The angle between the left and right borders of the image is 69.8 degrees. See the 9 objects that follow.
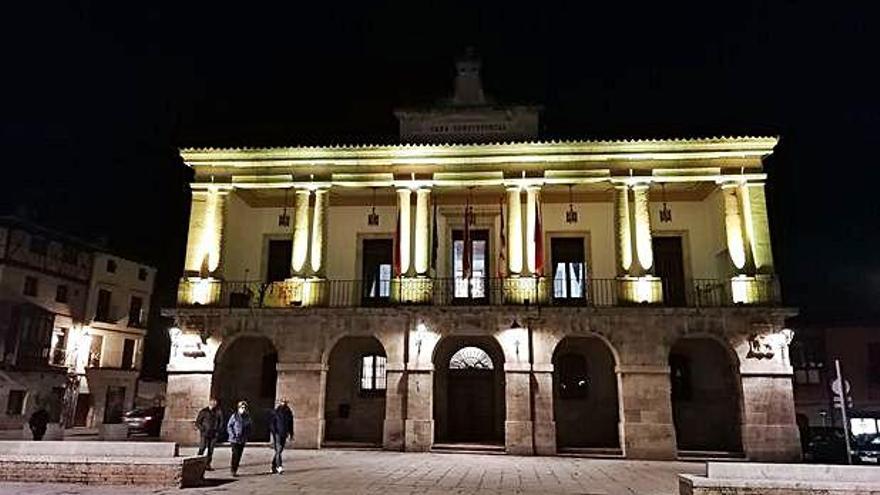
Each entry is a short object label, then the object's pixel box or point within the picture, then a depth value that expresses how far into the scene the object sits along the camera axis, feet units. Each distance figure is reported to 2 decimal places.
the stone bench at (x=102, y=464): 33.17
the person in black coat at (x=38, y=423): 58.70
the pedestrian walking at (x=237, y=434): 39.99
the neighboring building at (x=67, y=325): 97.76
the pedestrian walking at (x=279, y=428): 42.19
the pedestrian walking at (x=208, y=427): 43.78
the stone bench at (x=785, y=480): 28.32
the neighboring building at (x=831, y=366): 95.61
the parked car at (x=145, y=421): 75.20
